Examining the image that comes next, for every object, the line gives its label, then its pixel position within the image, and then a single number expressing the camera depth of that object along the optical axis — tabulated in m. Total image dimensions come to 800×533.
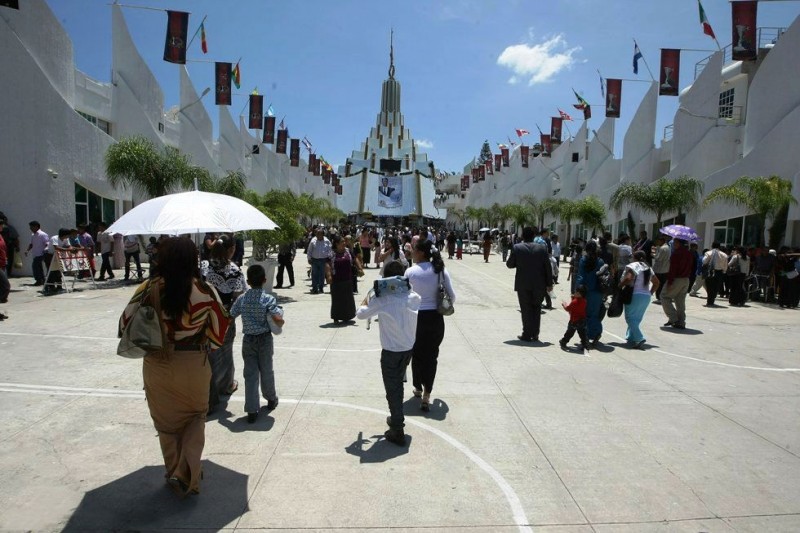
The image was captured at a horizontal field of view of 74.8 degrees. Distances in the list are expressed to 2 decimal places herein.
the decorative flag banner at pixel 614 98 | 25.16
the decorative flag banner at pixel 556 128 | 38.97
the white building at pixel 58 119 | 14.60
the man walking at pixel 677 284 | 9.44
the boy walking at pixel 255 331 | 4.56
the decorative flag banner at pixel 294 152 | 51.00
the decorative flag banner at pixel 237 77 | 26.95
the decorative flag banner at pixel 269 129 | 36.59
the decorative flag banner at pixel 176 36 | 18.41
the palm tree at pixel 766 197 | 14.55
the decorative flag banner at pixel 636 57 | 24.28
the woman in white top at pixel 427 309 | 4.95
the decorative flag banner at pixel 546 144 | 45.44
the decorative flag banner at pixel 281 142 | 44.84
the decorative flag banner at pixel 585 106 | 33.78
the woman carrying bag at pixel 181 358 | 3.14
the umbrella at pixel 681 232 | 9.61
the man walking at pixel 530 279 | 7.84
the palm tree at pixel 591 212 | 27.22
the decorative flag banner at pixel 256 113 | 31.64
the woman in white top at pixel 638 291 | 7.88
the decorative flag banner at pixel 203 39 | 22.51
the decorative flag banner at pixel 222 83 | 24.36
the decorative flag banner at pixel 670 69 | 20.14
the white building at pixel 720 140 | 16.84
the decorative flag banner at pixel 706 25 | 18.97
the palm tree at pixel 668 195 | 20.27
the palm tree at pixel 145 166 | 15.88
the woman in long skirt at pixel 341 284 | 9.32
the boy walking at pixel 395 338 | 4.15
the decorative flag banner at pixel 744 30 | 15.09
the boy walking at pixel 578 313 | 7.55
